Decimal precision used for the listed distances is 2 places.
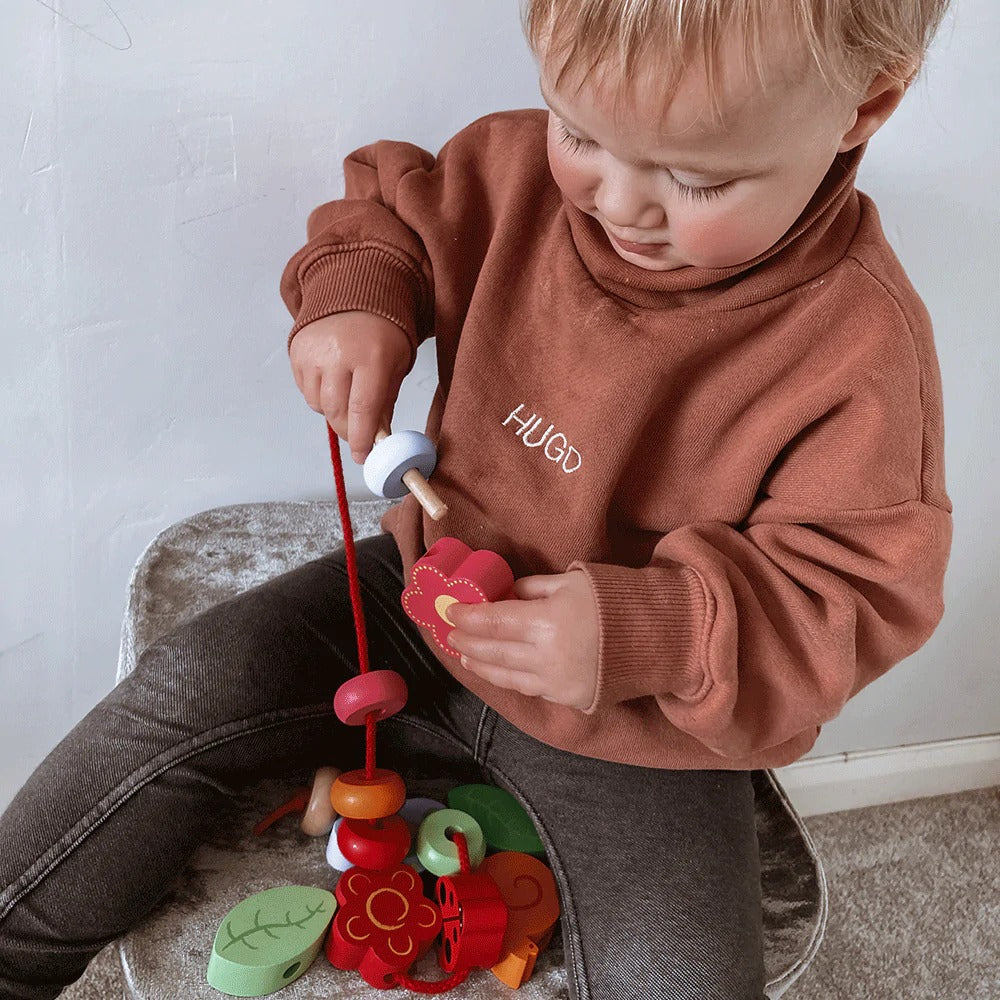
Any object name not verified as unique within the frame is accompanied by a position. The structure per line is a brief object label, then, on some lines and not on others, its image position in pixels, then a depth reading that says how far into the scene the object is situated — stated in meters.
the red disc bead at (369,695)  0.67
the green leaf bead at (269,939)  0.61
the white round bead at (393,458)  0.63
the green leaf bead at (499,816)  0.74
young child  0.58
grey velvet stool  0.63
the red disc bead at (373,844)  0.68
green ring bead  0.68
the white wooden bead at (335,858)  0.69
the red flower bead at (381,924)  0.63
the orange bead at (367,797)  0.68
